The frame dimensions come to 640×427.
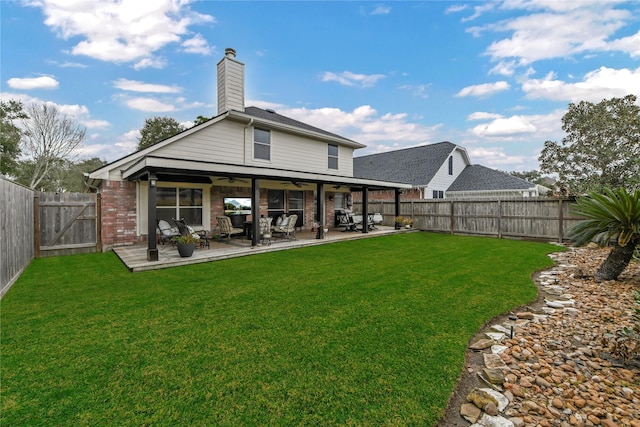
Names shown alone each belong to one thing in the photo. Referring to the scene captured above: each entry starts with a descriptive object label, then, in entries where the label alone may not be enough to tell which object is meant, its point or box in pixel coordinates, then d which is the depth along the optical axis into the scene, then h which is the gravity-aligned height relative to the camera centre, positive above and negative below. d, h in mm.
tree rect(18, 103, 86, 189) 23688 +6230
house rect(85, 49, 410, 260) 8930 +1174
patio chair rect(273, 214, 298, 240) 10577 -657
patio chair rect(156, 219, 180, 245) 8969 -672
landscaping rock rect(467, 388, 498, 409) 2238 -1561
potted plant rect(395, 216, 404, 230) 14773 -664
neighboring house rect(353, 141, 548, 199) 21062 +2883
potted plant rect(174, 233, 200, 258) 7422 -934
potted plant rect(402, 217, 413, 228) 14812 -670
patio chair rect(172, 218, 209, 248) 8227 -644
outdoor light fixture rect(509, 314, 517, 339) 3798 -1536
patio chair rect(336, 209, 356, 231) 13867 -623
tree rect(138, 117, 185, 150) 28703 +8353
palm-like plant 5203 -353
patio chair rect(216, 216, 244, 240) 9930 -619
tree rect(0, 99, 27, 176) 21355 +5967
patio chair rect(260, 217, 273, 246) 9891 -663
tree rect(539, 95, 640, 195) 15555 +3866
